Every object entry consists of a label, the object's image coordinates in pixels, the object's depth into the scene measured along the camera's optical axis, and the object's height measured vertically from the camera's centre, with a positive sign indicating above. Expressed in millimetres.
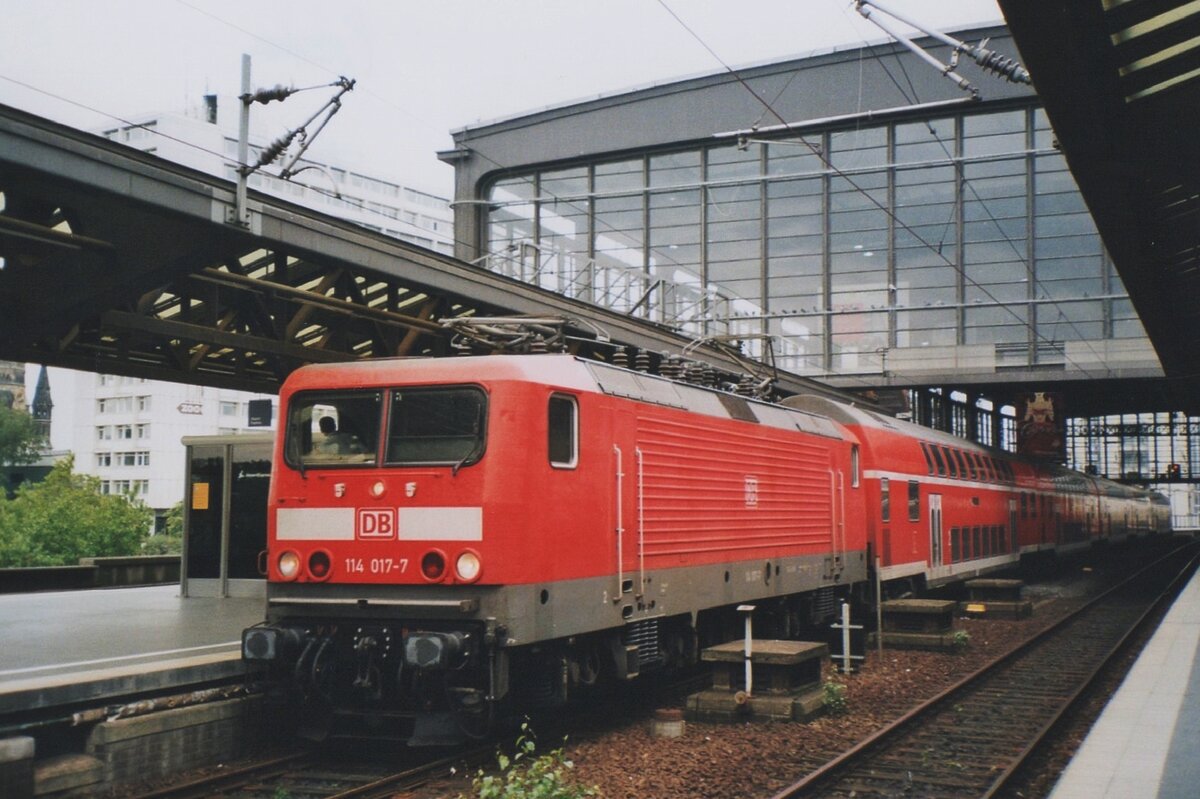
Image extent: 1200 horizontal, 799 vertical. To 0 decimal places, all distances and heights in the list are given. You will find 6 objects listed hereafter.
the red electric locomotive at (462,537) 9000 -302
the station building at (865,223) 31641 +8635
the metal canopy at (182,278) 9227 +2377
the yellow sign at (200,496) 15297 +31
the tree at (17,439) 79000 +4086
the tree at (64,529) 56169 -1602
